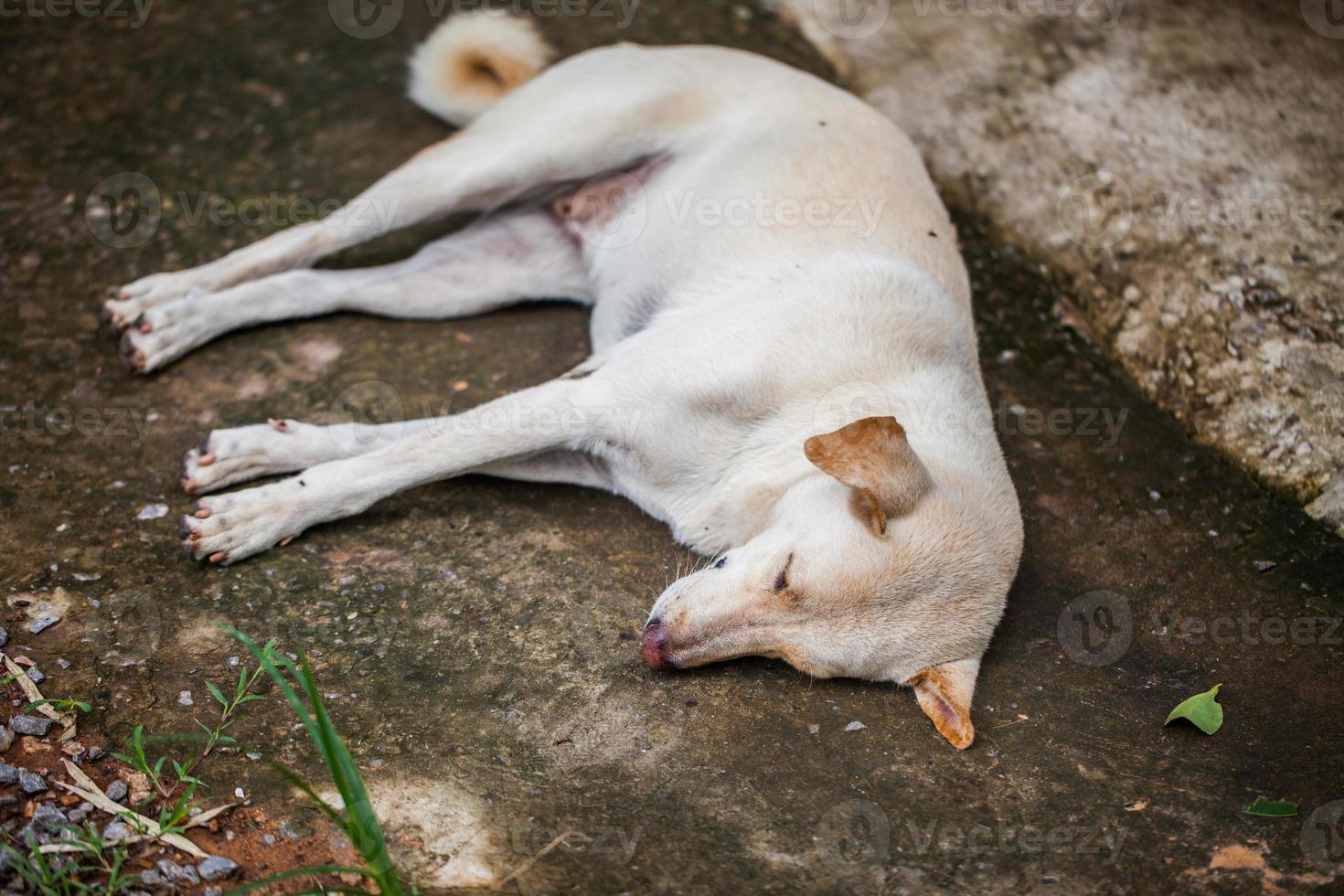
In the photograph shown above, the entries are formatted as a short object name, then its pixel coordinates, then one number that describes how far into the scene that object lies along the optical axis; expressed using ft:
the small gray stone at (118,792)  8.37
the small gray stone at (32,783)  8.23
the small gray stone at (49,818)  7.94
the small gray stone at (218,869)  7.90
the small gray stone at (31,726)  8.72
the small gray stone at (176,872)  7.83
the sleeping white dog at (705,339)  9.54
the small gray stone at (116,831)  8.00
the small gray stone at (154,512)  11.21
